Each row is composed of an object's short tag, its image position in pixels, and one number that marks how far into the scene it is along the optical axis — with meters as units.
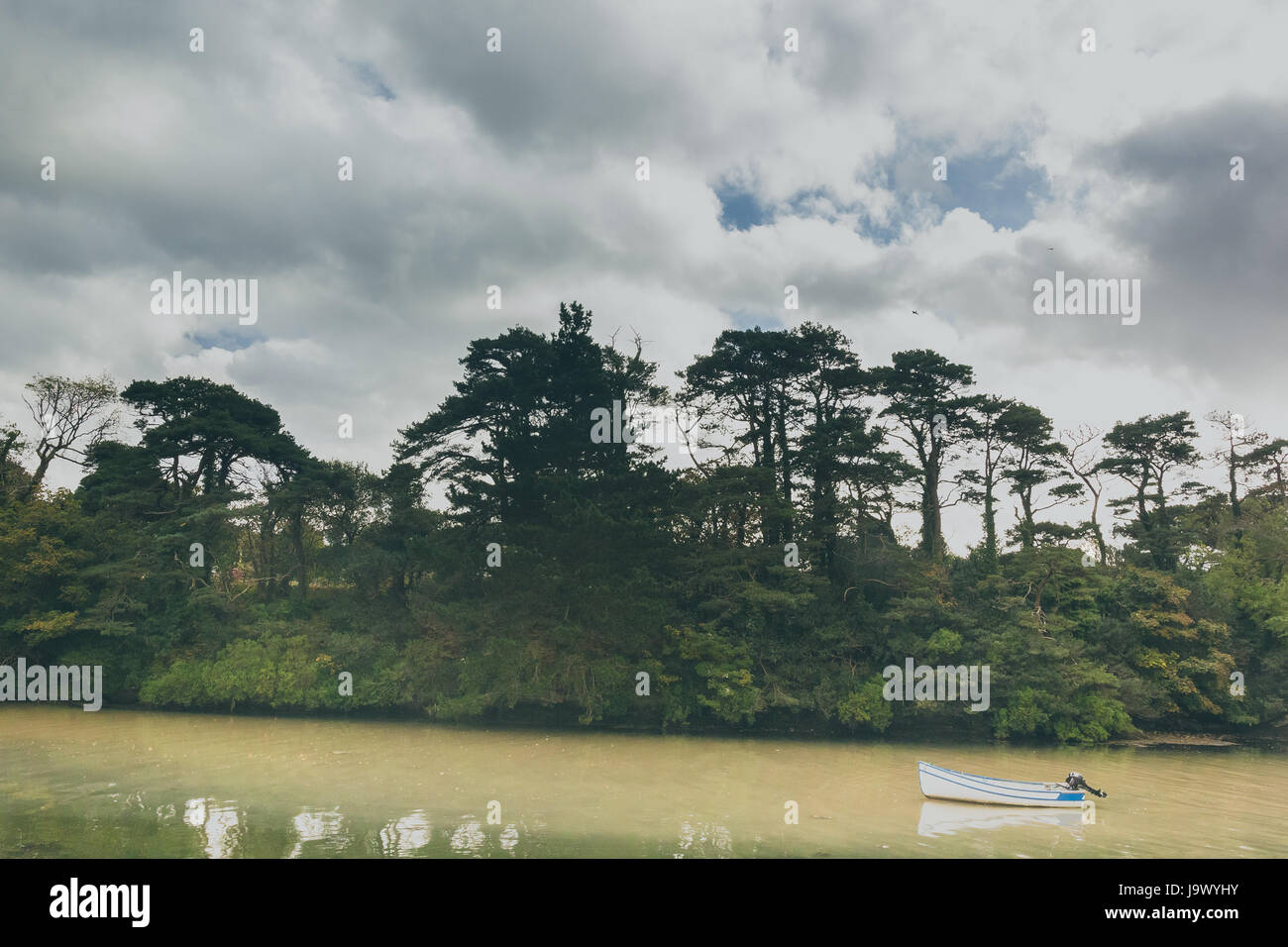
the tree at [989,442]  33.72
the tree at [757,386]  33.44
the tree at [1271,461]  35.94
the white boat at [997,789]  15.91
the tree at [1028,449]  33.34
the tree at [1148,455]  35.03
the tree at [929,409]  32.97
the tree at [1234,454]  36.44
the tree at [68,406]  34.03
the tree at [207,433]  32.78
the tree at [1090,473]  35.09
